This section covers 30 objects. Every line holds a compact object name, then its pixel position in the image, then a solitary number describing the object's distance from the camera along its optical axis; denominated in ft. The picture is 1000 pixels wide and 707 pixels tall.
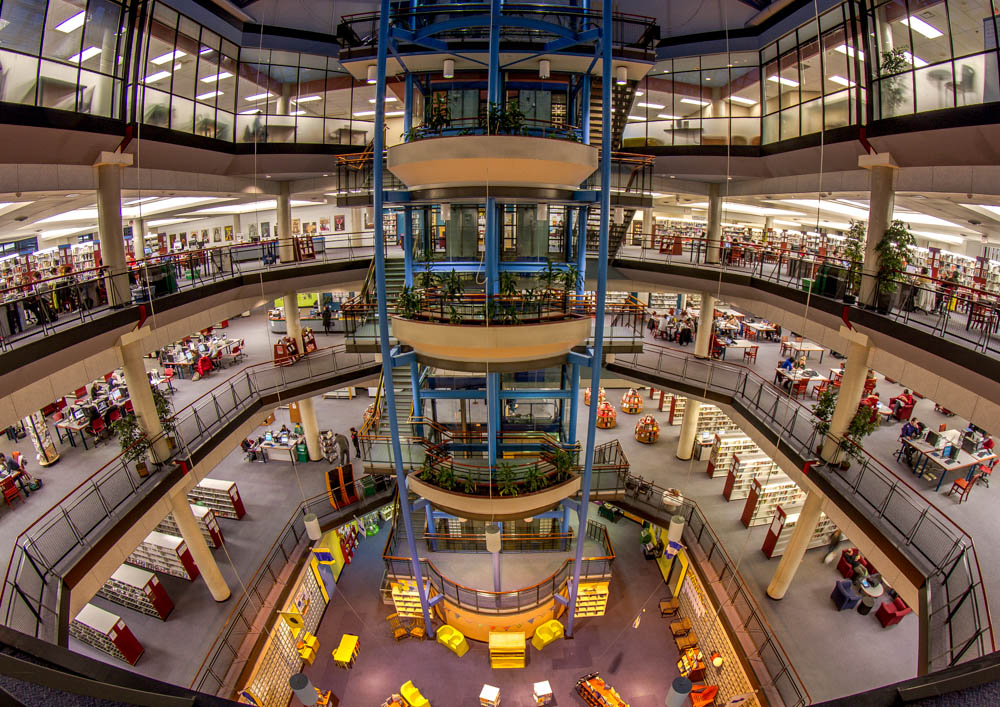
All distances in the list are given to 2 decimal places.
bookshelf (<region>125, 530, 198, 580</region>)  48.44
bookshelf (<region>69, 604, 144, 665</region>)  39.29
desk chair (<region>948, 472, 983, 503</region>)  41.68
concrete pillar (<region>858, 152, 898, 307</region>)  36.40
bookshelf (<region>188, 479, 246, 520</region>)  55.93
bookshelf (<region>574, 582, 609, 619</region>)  50.01
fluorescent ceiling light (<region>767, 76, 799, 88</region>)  50.65
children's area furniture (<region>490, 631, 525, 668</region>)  45.83
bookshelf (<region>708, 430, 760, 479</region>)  64.64
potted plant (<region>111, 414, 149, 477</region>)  39.17
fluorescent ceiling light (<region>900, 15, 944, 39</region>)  32.68
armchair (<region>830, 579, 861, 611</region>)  44.55
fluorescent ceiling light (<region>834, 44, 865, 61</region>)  38.71
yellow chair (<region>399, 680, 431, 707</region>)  42.09
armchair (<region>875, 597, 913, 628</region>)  43.04
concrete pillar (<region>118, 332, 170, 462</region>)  38.55
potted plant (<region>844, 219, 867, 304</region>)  38.55
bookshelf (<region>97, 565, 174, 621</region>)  43.70
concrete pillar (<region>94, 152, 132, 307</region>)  36.73
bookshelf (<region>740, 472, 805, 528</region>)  54.60
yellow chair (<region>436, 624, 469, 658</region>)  48.24
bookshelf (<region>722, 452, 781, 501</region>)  59.31
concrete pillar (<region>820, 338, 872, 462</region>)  38.32
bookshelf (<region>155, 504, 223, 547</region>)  51.55
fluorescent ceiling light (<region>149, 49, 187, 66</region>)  43.47
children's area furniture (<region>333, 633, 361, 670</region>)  45.70
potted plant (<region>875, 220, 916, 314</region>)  35.14
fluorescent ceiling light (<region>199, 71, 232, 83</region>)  50.88
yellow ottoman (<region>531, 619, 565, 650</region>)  48.60
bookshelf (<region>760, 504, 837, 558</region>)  50.83
